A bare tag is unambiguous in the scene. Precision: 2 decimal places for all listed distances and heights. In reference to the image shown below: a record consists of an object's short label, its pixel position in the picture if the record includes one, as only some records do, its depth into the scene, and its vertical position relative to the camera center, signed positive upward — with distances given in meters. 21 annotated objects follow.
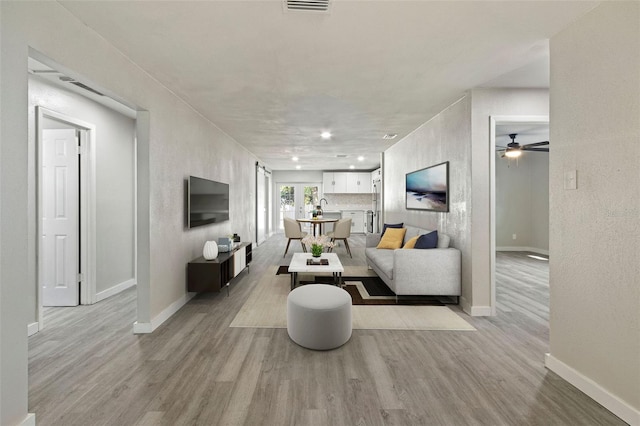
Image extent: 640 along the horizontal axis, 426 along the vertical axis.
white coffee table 3.77 -0.73
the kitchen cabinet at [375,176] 9.73 +1.28
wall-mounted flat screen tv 3.71 +0.16
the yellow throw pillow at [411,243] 4.18 -0.46
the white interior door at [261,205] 8.21 +0.21
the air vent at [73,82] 3.01 +1.41
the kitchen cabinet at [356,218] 10.99 -0.25
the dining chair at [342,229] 7.06 -0.42
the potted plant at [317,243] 4.21 -0.46
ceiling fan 4.91 +1.09
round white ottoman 2.47 -0.95
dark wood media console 3.62 -0.79
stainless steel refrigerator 9.76 +0.16
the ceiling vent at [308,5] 1.80 +1.31
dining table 7.02 -0.21
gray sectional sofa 3.51 -0.73
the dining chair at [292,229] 6.85 -0.40
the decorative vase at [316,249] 4.20 -0.54
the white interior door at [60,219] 3.63 -0.08
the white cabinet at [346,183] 10.76 +1.09
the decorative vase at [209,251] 3.74 -0.50
